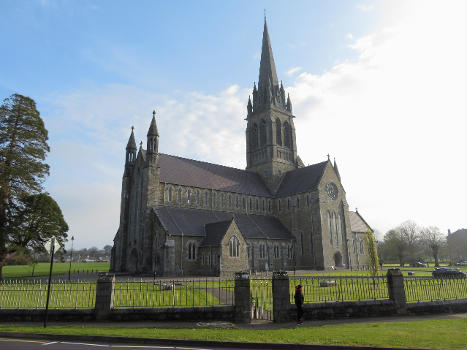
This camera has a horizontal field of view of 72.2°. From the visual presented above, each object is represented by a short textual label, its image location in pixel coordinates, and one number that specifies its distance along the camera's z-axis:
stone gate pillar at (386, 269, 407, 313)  14.63
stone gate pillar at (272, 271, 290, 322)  13.14
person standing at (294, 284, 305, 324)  12.87
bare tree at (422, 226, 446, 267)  88.17
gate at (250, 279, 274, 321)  14.09
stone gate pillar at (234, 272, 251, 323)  13.10
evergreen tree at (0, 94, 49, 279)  29.17
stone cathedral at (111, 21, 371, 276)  37.16
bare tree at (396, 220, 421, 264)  78.69
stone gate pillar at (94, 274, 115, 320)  13.75
